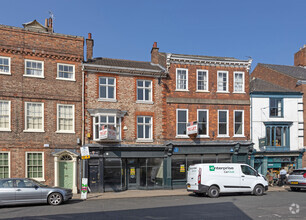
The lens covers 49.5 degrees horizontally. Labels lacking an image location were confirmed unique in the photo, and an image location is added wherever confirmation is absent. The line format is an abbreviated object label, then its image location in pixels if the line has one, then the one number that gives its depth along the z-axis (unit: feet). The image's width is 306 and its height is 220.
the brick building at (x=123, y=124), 74.49
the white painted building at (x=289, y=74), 91.30
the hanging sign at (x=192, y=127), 78.07
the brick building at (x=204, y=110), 81.51
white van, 61.87
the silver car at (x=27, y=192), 50.42
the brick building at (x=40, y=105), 68.44
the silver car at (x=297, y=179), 70.08
